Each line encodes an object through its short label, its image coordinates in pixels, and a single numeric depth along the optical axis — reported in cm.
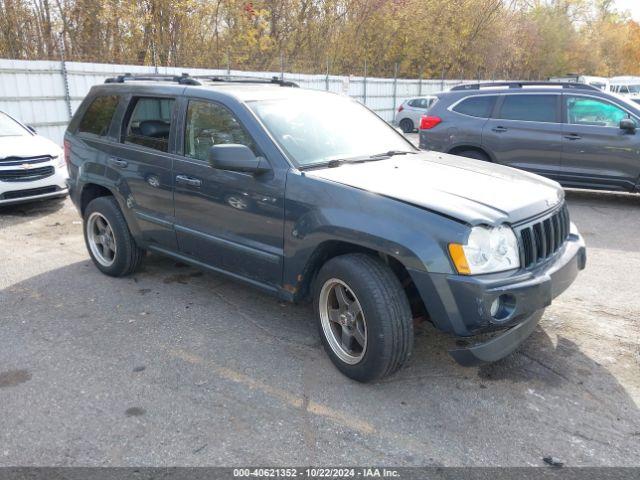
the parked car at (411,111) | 2056
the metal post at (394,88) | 2436
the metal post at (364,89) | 2203
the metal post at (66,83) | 1207
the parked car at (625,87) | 2652
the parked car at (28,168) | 725
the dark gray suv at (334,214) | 286
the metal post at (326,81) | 1992
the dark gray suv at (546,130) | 769
